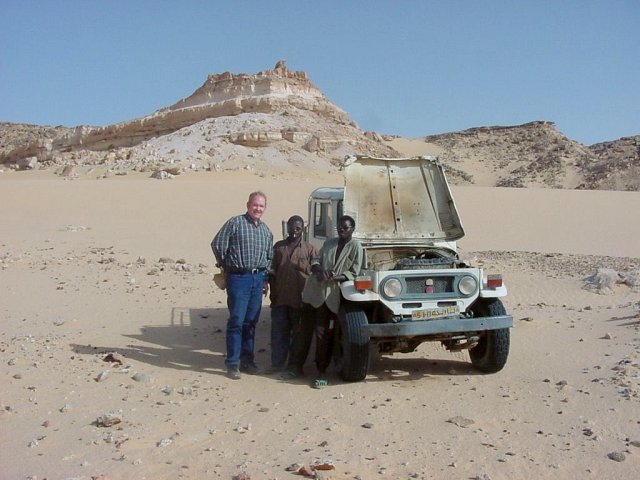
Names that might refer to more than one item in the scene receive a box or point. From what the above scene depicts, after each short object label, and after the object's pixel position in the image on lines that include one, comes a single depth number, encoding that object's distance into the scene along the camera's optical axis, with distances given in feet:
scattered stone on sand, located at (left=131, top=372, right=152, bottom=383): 22.47
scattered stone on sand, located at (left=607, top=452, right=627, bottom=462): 15.84
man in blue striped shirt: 23.32
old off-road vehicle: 21.59
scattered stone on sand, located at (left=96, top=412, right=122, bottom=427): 18.21
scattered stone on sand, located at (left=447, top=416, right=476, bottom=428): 18.28
